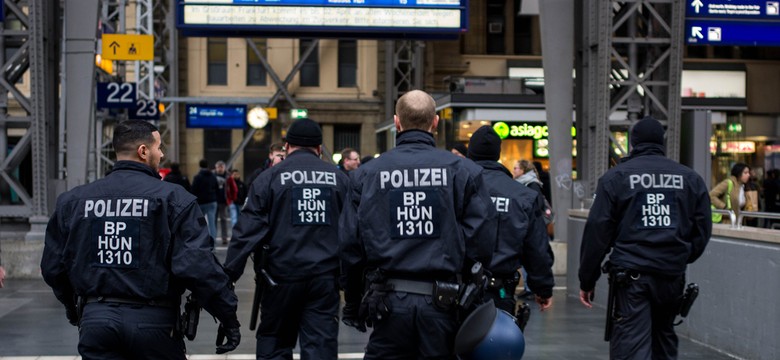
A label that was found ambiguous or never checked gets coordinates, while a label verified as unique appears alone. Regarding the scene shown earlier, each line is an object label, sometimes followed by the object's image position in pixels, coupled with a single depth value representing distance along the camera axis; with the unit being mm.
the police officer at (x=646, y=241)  7145
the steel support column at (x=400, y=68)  37750
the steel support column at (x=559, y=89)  16484
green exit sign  34938
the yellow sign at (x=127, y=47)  21625
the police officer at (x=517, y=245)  7840
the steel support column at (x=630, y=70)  15195
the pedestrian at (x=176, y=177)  17875
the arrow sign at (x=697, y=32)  15156
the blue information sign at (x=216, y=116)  34906
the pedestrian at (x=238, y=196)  24531
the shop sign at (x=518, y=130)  23250
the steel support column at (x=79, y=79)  16516
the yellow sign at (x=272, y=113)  36941
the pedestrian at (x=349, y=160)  15516
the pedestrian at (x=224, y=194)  23750
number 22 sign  22656
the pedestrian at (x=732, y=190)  14977
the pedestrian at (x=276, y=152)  11453
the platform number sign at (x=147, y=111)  25203
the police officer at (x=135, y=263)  5414
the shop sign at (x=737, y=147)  32281
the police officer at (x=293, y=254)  7480
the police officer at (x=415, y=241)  5461
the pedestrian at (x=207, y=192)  22359
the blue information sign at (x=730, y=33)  15070
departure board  16438
